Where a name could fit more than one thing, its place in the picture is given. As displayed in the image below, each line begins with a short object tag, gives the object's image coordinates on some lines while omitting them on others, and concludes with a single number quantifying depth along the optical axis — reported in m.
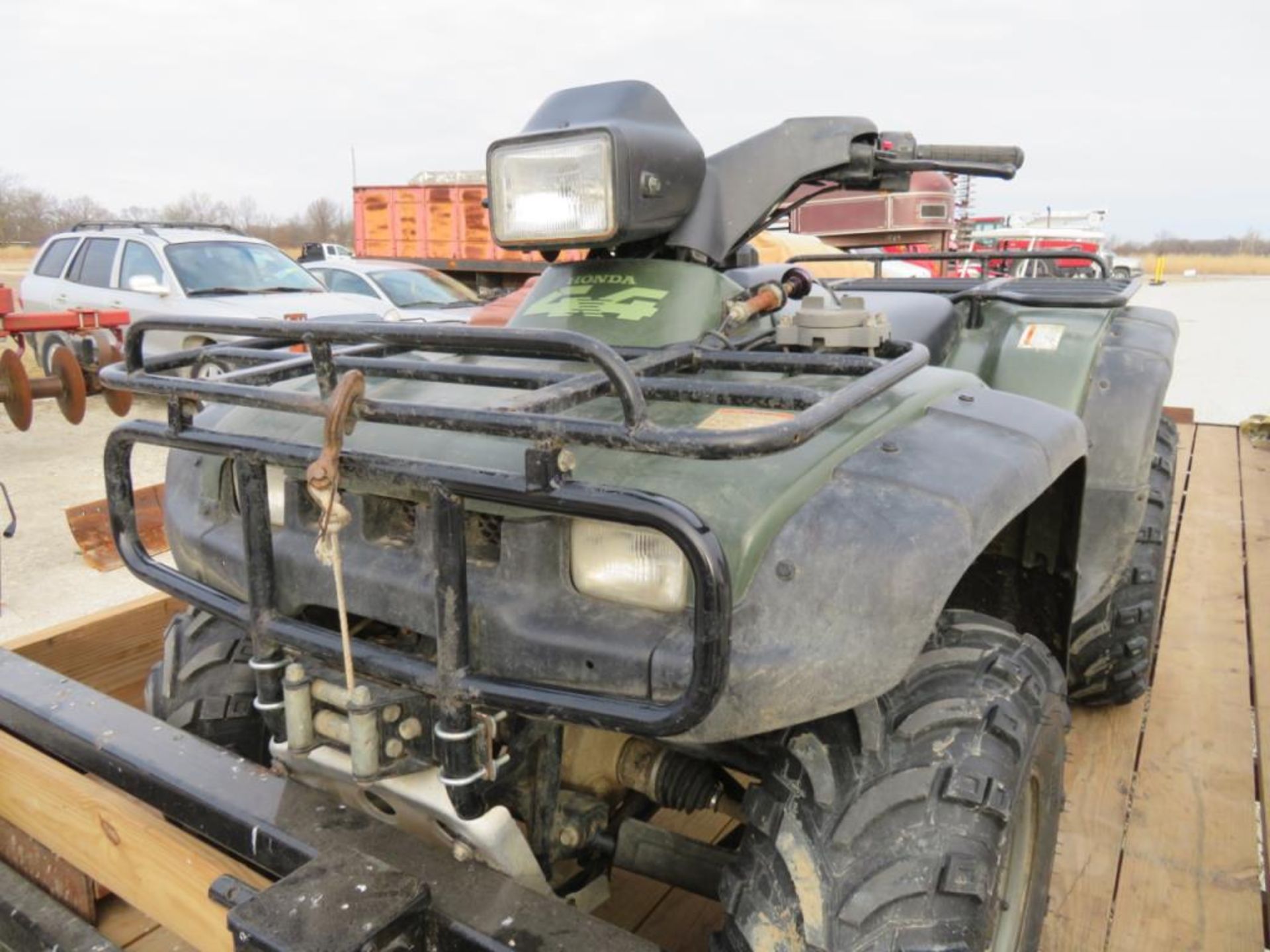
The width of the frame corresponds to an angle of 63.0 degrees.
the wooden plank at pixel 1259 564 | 2.99
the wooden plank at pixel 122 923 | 2.22
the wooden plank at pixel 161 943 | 2.18
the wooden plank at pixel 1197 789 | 2.16
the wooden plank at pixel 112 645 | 2.67
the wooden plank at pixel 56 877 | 2.20
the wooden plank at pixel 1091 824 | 2.17
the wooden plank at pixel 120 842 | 1.74
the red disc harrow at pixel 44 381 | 3.66
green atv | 1.43
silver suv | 9.67
